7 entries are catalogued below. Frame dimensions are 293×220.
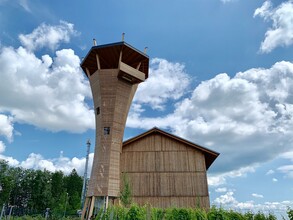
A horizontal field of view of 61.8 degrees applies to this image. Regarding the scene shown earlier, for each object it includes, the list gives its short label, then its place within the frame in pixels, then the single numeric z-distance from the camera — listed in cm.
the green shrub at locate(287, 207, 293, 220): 910
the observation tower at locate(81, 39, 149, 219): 1761
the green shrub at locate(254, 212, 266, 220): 1065
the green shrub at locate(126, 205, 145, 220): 1015
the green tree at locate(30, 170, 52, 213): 4891
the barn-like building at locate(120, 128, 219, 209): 1866
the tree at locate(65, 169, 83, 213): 5021
